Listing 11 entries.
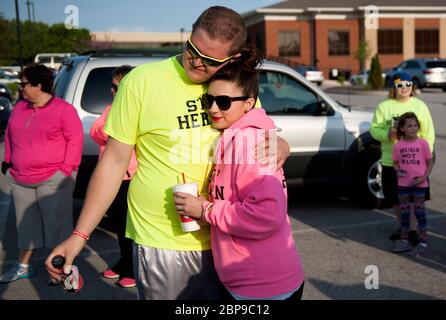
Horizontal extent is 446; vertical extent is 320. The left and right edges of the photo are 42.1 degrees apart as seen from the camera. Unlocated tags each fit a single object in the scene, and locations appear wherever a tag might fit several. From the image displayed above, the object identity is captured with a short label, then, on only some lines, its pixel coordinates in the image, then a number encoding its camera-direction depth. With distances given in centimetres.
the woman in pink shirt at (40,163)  500
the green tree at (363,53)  4194
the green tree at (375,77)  3528
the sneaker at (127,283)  505
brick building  5125
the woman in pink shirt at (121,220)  509
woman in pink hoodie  236
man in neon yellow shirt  250
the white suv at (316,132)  730
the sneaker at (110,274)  530
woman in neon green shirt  604
